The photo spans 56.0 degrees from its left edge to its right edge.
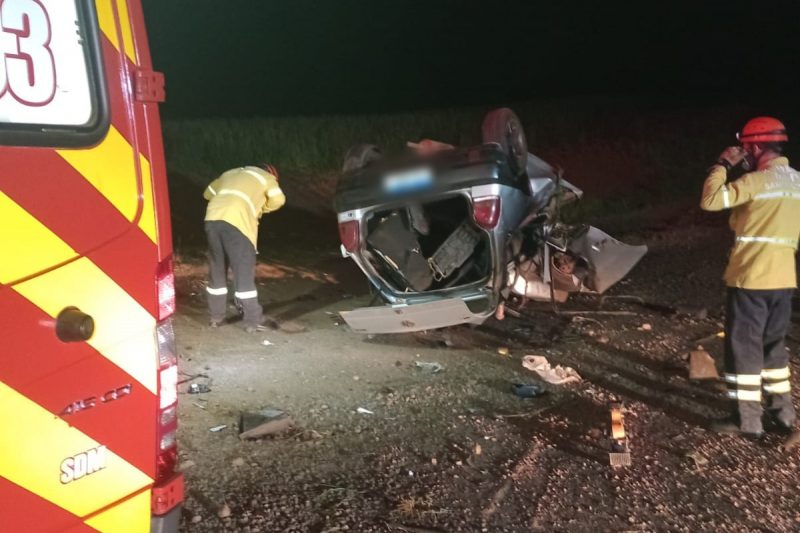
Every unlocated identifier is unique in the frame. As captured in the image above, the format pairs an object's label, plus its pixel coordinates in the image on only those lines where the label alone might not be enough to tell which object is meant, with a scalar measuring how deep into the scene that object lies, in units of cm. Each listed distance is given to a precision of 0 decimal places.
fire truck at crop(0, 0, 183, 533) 189
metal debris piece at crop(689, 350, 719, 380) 523
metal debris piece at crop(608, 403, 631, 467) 424
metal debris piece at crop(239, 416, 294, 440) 440
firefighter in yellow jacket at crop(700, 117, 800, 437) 432
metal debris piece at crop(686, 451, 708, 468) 409
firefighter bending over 650
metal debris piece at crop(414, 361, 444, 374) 563
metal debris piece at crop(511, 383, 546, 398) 511
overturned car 536
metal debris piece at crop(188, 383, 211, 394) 509
